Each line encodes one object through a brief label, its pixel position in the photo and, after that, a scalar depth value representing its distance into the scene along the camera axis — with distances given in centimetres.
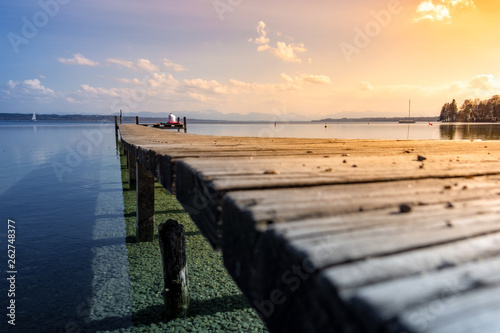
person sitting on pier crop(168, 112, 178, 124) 3217
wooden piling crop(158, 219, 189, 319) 457
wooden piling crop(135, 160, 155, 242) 708
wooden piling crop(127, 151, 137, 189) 1261
